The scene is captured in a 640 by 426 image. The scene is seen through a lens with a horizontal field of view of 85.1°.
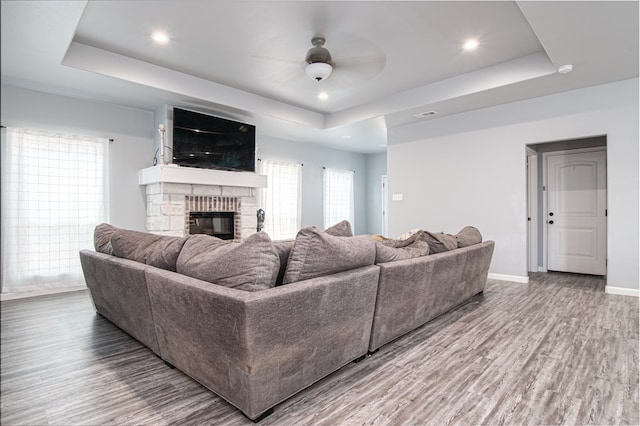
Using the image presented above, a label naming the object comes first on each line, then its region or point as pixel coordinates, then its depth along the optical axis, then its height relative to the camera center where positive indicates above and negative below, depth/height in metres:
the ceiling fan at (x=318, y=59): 3.55 +1.57
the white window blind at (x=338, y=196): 7.86 +0.35
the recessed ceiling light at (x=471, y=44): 3.57 +1.74
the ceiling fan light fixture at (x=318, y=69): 3.56 +1.47
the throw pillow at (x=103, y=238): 2.86 -0.23
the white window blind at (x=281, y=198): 6.67 +0.25
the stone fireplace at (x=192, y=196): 4.63 +0.22
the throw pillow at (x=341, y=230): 2.56 -0.14
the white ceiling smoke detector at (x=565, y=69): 3.57 +1.47
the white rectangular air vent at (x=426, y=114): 5.13 +1.45
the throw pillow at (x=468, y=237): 3.39 -0.27
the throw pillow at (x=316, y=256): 1.86 -0.25
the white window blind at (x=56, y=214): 3.79 -0.03
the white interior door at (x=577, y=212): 4.95 -0.03
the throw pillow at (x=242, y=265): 1.72 -0.28
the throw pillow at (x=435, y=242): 2.98 -0.27
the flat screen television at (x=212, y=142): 4.78 +1.02
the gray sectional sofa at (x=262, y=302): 1.63 -0.50
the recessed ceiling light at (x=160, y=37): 3.42 +1.75
